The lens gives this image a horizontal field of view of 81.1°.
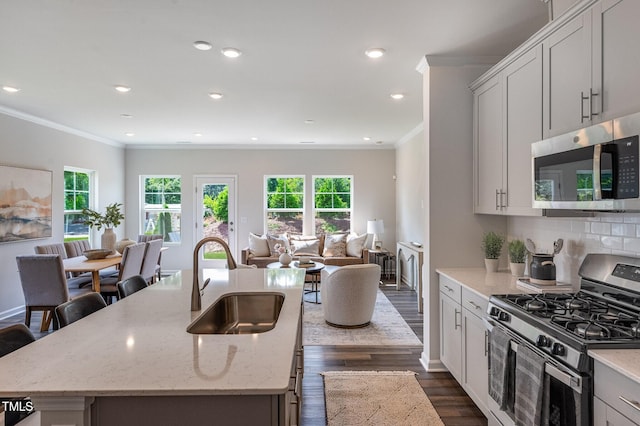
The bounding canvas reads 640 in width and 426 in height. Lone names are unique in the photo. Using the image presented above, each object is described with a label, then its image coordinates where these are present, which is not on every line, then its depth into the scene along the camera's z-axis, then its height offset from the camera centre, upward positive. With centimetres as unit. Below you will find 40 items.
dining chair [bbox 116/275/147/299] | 254 -54
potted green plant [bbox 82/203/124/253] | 525 -19
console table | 525 -89
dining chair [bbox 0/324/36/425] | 133 -52
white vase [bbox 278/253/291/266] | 554 -72
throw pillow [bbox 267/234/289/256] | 718 -61
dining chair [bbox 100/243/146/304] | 452 -73
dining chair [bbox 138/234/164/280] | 661 -49
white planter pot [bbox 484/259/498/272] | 300 -43
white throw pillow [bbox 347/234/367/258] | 706 -65
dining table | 415 -64
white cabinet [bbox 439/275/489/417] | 237 -91
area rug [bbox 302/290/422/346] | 391 -137
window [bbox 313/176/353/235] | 785 +16
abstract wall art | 469 +9
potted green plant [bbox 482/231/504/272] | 298 -32
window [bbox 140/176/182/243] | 775 +11
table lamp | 723 -31
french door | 771 +1
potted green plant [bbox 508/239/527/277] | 281 -35
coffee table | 548 -85
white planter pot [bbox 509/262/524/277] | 281 -44
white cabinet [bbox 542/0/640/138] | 164 +72
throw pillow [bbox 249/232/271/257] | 711 -68
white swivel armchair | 423 -96
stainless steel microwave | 156 +21
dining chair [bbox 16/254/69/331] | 386 -75
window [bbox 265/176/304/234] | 782 +24
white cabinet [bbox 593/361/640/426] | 122 -65
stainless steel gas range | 145 -55
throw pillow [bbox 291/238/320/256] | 717 -70
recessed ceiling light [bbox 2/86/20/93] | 392 +129
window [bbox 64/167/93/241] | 602 +16
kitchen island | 107 -50
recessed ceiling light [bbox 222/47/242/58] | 297 +128
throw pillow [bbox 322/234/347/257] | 713 -68
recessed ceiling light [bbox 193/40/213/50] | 284 +128
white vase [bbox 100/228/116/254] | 524 -43
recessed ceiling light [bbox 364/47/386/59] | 300 +130
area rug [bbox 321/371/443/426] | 248 -138
